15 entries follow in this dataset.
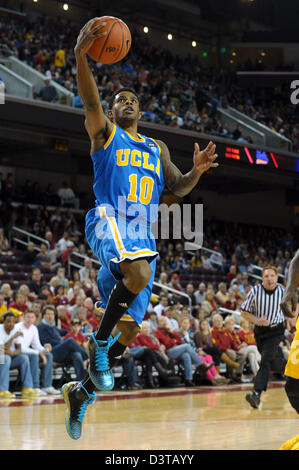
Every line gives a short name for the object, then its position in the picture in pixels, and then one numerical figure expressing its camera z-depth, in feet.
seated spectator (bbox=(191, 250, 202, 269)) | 61.70
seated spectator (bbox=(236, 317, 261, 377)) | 43.01
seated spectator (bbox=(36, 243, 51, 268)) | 47.39
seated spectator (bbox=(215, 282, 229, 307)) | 51.60
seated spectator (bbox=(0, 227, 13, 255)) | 47.98
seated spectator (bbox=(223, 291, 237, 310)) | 51.34
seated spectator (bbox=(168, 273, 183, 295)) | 52.24
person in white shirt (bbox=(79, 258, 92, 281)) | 46.13
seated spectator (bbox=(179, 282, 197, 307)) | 50.72
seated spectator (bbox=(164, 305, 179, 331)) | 40.84
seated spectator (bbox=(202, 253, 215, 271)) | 62.03
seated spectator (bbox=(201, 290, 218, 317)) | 47.86
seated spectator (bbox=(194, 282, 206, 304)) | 50.67
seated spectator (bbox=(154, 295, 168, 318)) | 42.96
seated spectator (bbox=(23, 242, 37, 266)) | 48.19
